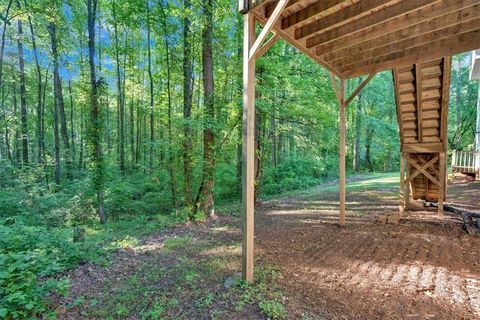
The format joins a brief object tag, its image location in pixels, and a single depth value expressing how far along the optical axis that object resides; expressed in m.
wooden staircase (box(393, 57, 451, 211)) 5.81
